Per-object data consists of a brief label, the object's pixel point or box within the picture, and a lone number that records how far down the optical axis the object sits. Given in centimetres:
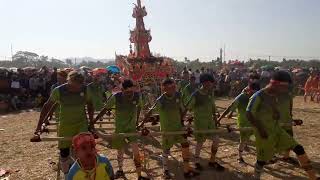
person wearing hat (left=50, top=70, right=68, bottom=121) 659
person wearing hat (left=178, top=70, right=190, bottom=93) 906
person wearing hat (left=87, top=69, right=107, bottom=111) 804
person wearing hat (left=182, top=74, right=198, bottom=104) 709
